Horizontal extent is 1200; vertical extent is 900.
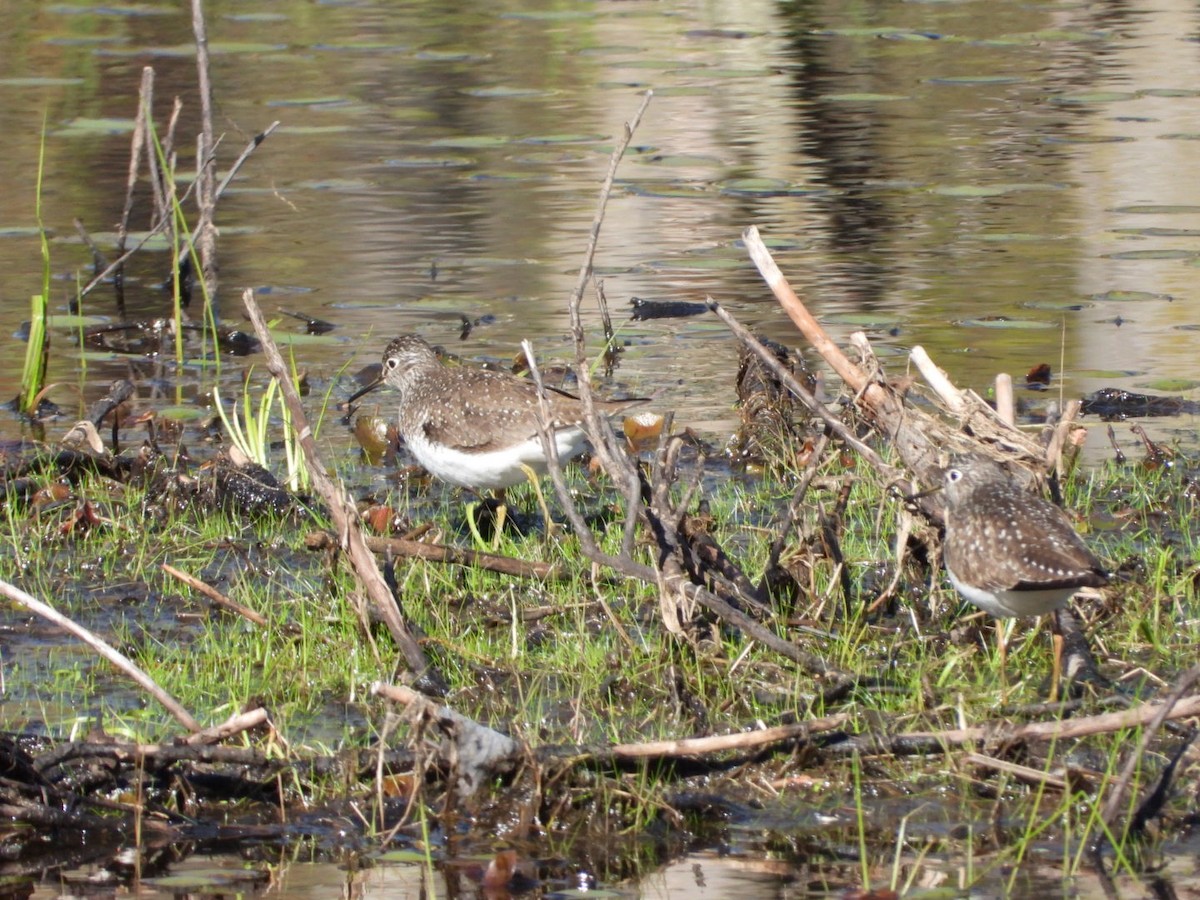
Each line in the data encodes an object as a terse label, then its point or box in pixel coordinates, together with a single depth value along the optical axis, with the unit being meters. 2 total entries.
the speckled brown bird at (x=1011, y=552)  9.19
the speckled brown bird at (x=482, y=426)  13.01
